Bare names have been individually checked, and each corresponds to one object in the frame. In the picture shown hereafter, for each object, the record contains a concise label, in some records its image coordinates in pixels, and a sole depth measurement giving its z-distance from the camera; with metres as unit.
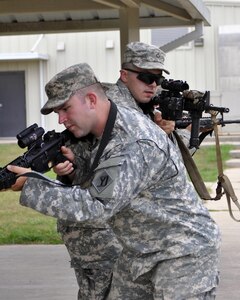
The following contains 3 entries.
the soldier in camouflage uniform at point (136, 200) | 3.39
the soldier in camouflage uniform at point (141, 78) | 4.81
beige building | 24.63
